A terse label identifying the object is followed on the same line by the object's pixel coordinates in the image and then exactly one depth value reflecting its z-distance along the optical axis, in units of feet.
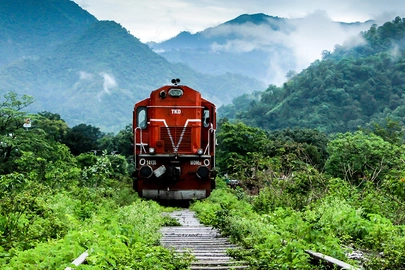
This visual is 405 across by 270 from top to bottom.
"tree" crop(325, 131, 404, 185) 132.46
